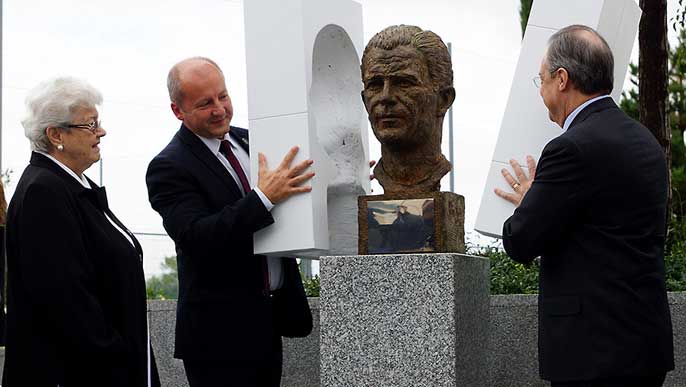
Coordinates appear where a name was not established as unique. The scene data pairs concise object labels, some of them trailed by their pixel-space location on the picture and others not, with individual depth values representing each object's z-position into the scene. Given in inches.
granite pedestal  187.9
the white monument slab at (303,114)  198.8
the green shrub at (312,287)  313.3
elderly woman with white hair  173.2
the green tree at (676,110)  519.2
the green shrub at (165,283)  491.5
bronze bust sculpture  196.5
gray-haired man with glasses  161.0
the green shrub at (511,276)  281.0
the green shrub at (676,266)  272.1
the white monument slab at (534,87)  202.4
